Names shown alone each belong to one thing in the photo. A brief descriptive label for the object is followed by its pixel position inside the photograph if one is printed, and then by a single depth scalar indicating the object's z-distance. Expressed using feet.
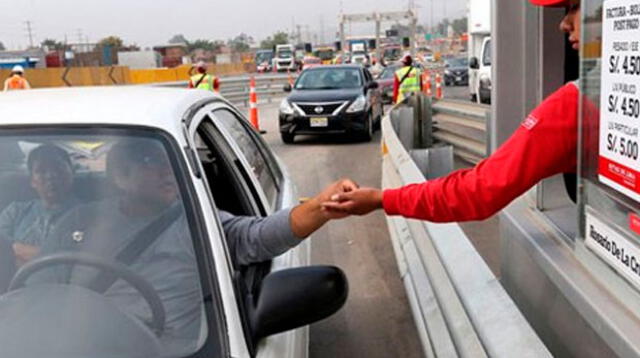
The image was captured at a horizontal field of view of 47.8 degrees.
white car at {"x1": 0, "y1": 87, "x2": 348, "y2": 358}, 6.62
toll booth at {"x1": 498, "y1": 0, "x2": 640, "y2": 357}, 6.42
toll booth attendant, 7.29
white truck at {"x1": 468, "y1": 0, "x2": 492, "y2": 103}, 73.76
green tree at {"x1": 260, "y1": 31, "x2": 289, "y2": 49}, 437.99
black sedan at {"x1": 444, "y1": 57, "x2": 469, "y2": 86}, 143.95
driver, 7.02
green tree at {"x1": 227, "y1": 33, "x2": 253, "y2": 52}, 409.69
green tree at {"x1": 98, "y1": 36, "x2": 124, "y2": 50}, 331.71
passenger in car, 7.63
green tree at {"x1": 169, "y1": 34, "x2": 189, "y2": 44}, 369.30
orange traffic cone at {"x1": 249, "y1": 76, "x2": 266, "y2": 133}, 55.77
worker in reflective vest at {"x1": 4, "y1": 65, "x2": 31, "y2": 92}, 59.26
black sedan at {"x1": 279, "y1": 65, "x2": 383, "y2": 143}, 51.49
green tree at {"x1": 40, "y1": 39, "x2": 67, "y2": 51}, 264.35
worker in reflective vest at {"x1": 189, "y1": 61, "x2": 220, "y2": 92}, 54.49
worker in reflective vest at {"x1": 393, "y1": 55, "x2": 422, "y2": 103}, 56.29
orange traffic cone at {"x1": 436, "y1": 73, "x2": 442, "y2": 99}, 83.22
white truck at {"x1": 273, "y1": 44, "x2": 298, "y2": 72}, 196.13
